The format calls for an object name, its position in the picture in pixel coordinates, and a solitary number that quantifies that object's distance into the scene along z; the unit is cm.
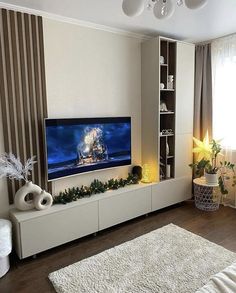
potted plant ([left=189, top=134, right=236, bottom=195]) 341
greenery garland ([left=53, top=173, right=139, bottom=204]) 271
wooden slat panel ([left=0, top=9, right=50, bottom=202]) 237
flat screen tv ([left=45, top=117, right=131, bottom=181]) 266
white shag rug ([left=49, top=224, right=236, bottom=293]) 195
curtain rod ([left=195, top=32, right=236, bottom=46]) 339
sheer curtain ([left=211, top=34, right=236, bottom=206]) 342
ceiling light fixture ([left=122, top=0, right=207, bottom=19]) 153
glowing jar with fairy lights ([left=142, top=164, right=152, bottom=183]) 336
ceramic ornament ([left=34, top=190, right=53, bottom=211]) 247
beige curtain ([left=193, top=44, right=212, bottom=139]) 369
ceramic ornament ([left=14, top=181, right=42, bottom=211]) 241
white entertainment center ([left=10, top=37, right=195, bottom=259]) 264
